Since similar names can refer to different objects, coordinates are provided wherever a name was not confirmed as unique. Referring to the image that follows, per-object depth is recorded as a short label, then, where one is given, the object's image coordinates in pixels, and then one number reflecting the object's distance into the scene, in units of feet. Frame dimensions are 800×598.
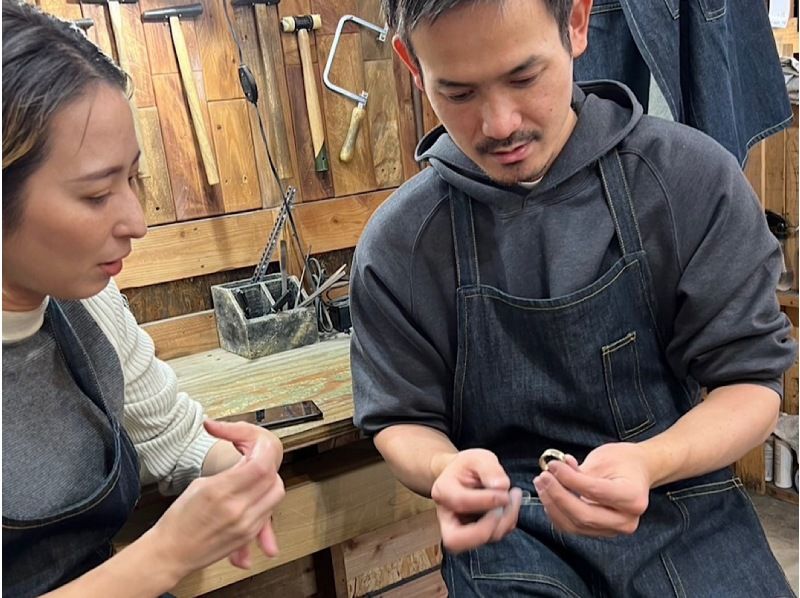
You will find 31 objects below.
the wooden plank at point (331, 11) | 6.61
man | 3.28
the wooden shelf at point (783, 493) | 8.63
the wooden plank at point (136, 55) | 5.87
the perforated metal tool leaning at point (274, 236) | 6.46
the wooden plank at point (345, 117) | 6.79
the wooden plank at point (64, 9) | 5.61
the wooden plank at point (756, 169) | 7.97
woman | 2.83
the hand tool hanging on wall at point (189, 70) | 5.98
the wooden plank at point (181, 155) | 6.14
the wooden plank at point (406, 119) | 7.12
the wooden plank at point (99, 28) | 5.73
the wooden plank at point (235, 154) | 6.39
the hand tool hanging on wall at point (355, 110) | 6.73
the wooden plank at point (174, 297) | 6.33
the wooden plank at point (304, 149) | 6.63
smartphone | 4.59
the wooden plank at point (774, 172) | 7.82
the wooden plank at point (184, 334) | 6.35
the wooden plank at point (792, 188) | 7.68
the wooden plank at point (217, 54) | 6.20
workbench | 4.55
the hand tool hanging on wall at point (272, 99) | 6.35
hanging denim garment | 4.38
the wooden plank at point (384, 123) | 6.98
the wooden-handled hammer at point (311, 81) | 6.46
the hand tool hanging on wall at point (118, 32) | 5.73
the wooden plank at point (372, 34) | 6.84
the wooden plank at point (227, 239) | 6.23
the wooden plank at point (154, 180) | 6.08
